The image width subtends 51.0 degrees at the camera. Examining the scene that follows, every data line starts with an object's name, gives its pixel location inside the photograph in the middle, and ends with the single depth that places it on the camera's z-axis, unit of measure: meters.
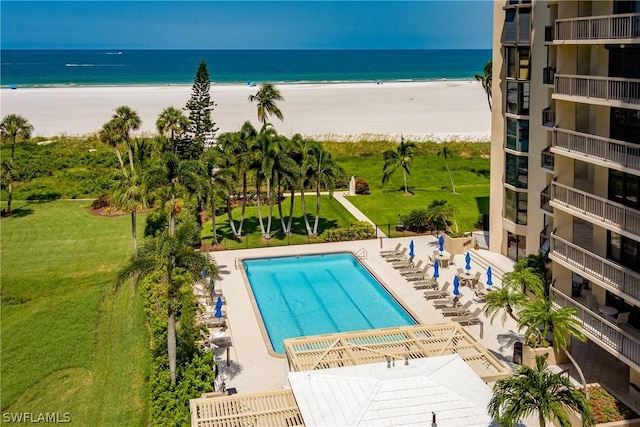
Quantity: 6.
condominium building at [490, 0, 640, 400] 16.72
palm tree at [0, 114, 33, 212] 39.38
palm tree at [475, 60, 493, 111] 38.59
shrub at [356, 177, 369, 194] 44.19
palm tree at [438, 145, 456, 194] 44.56
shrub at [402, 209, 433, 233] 35.44
